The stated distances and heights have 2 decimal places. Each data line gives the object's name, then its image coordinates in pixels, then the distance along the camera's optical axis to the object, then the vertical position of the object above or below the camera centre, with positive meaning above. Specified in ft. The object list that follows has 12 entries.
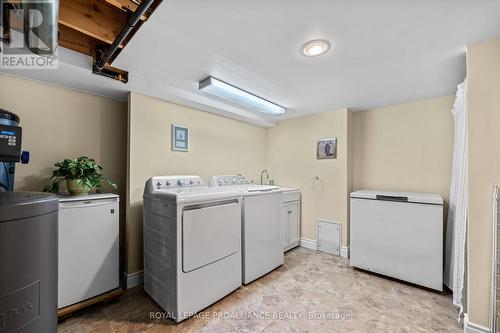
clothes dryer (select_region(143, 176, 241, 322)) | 6.08 -2.53
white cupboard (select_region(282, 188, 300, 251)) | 11.05 -2.84
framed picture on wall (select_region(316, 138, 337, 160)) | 10.98 +0.94
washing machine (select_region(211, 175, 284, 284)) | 8.08 -2.64
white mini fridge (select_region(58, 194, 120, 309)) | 5.92 -2.44
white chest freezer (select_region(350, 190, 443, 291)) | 7.53 -2.65
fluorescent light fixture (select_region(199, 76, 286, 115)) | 7.31 +2.80
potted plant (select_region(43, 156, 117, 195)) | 6.41 -0.34
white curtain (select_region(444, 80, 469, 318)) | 6.19 -1.15
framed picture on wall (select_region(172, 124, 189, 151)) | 9.05 +1.22
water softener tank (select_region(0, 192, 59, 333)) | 2.64 -1.33
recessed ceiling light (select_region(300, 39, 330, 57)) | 5.21 +3.06
